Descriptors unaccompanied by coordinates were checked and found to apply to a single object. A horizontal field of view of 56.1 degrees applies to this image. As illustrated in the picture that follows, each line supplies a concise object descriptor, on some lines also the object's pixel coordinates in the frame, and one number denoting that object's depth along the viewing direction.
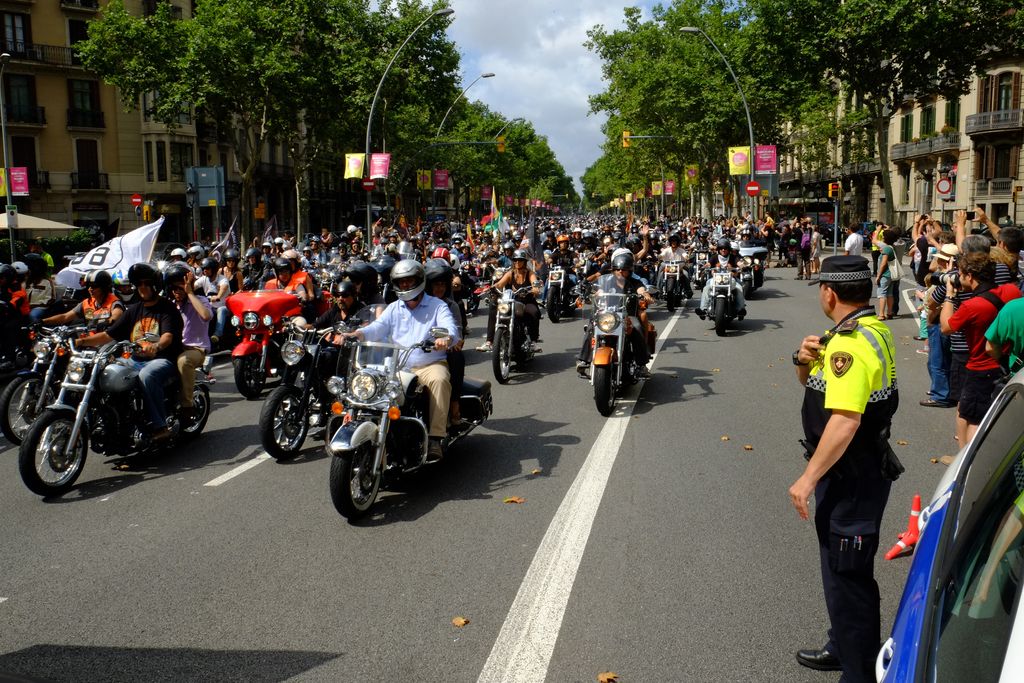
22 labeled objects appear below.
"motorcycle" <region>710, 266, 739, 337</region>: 15.27
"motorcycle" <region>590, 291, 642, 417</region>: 9.13
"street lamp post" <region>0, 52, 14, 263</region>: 23.70
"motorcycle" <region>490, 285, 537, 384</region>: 11.25
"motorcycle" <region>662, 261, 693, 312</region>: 19.00
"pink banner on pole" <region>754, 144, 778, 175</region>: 39.75
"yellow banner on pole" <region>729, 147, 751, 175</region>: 40.78
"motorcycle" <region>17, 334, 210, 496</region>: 6.64
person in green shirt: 6.14
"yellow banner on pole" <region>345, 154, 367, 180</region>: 31.03
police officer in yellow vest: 3.43
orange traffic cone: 3.12
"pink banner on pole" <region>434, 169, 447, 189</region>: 57.38
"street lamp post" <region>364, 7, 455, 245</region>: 31.17
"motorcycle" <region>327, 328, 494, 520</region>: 5.80
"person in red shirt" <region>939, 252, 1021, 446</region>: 6.72
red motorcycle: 10.39
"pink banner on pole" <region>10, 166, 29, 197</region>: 23.19
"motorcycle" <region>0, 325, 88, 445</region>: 7.96
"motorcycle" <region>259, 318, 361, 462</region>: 7.51
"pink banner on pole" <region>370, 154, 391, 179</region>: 32.19
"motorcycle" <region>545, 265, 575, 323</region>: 17.78
